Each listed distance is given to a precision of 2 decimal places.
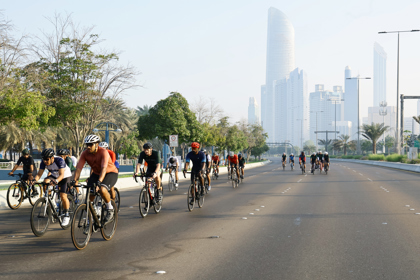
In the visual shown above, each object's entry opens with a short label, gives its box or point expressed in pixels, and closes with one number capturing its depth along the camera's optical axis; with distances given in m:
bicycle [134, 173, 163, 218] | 10.58
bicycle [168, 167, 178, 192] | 19.21
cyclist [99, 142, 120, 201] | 9.93
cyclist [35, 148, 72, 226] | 8.41
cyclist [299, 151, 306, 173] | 34.31
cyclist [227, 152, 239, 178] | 20.50
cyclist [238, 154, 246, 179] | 23.12
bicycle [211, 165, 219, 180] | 27.07
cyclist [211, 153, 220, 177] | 25.50
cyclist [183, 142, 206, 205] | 12.06
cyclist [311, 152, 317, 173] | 33.55
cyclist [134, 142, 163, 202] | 10.52
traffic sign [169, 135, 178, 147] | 28.84
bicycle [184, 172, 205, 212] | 11.80
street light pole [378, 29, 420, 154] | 47.14
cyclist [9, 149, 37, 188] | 13.03
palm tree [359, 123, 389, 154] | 72.22
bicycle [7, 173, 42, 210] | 12.69
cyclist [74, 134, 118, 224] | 7.27
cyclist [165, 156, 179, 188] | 18.56
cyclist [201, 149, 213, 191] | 14.36
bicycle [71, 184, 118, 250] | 6.64
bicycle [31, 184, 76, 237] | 7.77
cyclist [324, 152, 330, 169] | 33.89
